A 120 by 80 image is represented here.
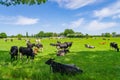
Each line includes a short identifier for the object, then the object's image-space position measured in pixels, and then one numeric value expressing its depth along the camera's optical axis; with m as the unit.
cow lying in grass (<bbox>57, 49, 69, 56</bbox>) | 8.82
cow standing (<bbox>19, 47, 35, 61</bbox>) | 7.55
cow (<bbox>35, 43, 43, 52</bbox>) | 11.64
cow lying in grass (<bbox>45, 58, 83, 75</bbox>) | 4.75
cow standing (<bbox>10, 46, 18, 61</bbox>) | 7.54
